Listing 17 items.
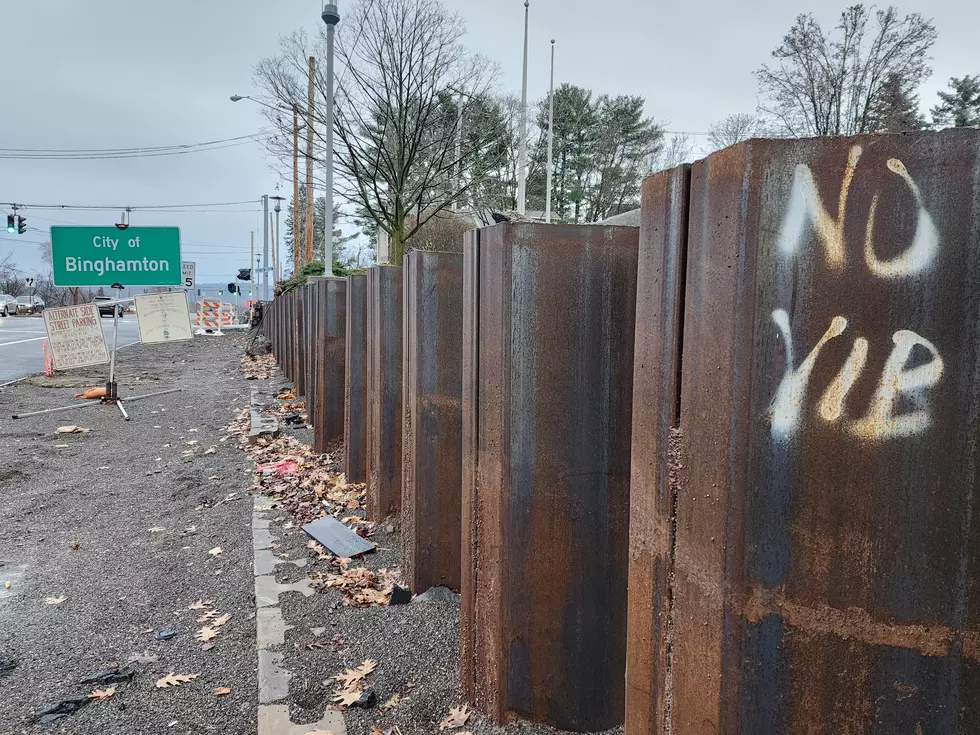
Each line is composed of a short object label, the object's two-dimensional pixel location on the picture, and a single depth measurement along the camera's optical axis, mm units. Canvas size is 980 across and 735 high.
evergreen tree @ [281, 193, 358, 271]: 32000
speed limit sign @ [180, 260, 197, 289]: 27016
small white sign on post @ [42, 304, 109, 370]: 13320
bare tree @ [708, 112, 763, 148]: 30278
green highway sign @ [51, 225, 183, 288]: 12203
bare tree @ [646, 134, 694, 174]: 36553
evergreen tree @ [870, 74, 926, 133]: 22947
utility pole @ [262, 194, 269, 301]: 50094
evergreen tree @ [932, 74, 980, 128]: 28375
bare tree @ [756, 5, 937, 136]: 23766
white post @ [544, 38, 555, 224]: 26816
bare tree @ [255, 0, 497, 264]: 16297
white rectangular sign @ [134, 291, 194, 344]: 13273
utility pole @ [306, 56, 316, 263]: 17772
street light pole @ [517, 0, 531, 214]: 22627
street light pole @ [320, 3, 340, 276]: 14549
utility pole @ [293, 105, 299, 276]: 18347
